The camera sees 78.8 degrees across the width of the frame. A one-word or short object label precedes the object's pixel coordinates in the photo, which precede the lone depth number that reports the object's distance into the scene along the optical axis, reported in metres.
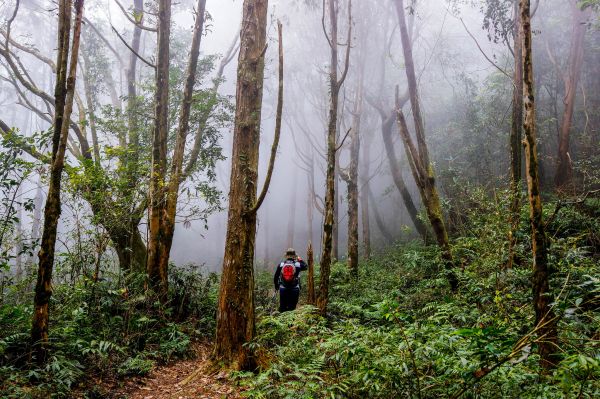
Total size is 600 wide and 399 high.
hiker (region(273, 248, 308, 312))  7.93
